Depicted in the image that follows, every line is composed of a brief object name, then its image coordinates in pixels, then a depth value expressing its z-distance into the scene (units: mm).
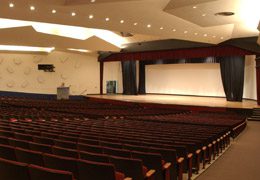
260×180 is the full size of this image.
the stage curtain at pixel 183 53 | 16203
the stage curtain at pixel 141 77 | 23344
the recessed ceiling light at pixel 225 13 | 9516
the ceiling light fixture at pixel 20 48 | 19294
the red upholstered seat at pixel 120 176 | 2299
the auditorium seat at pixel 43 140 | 3709
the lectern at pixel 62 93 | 19312
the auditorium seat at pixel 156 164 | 2975
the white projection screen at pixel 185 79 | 20250
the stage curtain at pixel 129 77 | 21906
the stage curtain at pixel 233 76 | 16734
